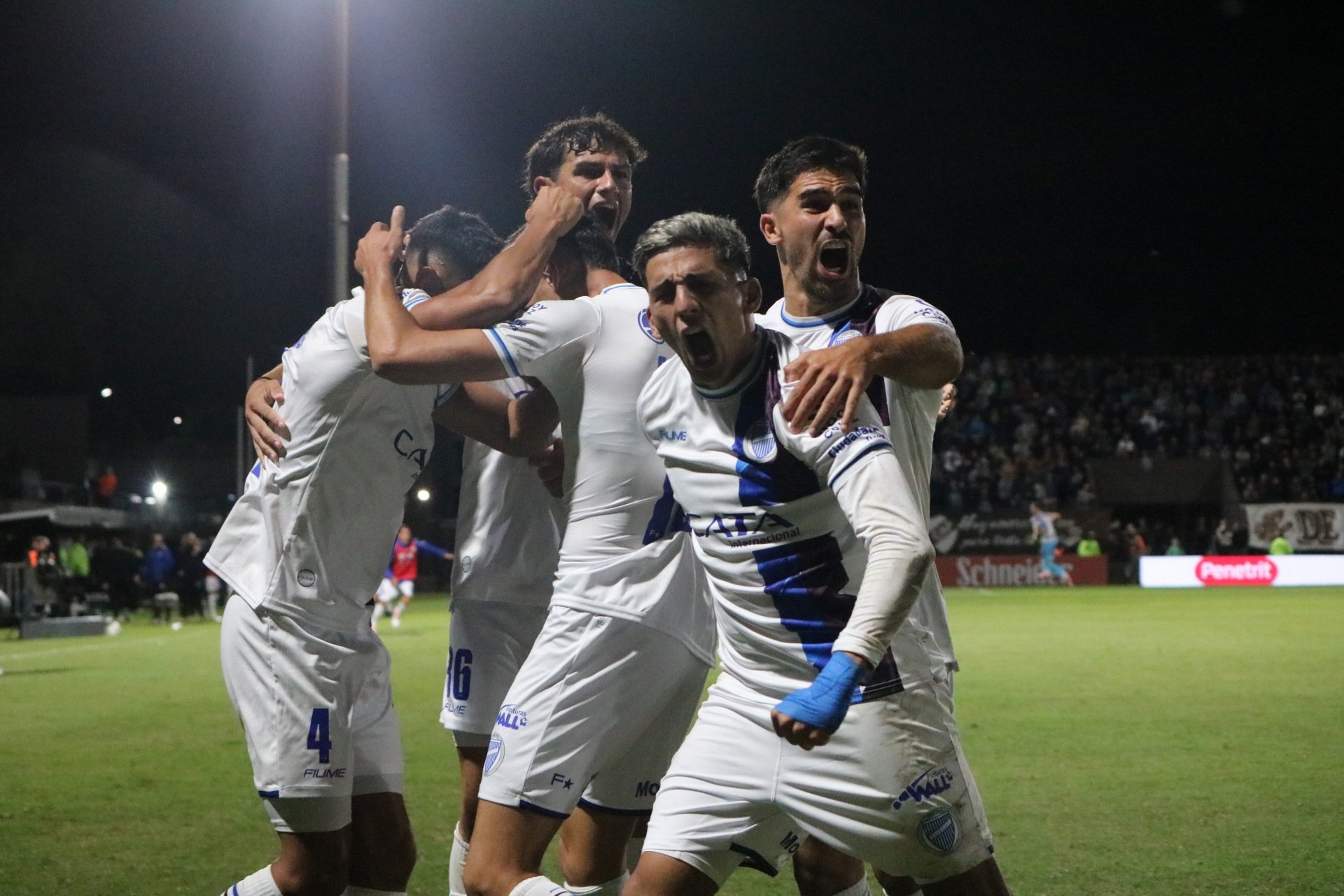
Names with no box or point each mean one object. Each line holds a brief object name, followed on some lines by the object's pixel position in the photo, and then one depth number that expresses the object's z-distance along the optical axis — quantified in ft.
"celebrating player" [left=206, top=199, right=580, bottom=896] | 13.30
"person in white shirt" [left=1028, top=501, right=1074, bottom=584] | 120.37
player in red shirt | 77.30
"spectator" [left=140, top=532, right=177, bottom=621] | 93.91
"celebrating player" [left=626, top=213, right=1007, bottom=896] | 10.06
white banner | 130.41
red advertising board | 126.93
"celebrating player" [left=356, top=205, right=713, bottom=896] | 12.33
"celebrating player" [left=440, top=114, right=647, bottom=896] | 15.58
